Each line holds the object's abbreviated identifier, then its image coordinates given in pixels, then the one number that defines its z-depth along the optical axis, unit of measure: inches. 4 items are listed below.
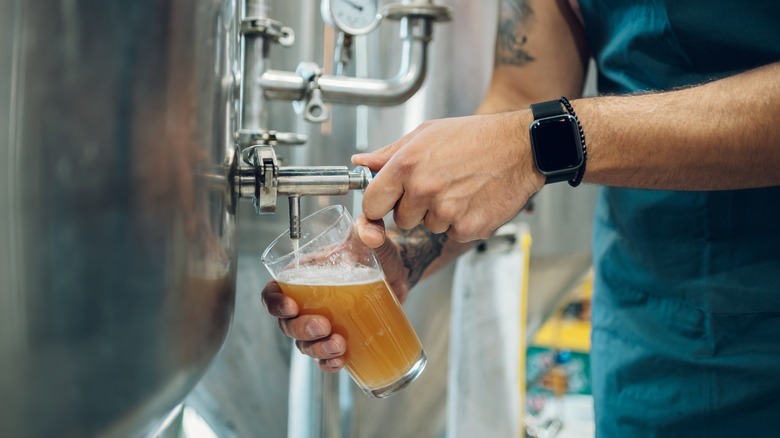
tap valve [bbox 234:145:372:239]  23.0
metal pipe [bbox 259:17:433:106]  38.8
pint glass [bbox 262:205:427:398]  25.0
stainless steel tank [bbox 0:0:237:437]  15.6
